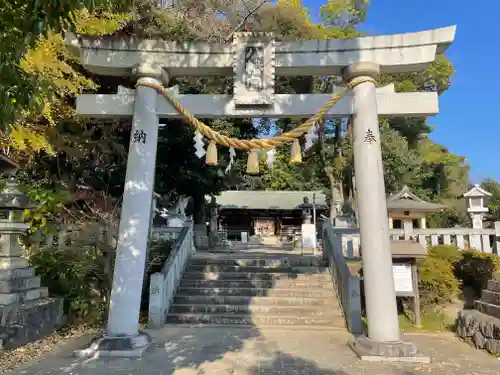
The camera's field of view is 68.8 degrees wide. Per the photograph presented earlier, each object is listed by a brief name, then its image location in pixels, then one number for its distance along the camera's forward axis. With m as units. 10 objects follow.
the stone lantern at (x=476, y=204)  11.33
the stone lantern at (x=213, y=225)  20.64
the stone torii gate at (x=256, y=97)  5.78
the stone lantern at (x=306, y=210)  26.59
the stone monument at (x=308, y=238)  19.30
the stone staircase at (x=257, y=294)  7.74
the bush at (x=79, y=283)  7.71
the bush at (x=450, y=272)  8.54
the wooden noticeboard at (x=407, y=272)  7.99
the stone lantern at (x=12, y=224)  6.39
